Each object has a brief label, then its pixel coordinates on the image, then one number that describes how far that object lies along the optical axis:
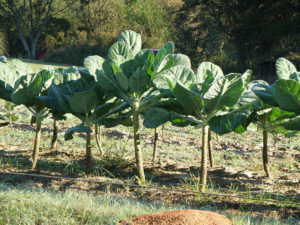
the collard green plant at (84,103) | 7.03
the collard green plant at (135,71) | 6.66
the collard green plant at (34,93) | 7.53
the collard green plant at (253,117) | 6.59
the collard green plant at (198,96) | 6.13
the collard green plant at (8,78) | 8.01
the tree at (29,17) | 61.50
